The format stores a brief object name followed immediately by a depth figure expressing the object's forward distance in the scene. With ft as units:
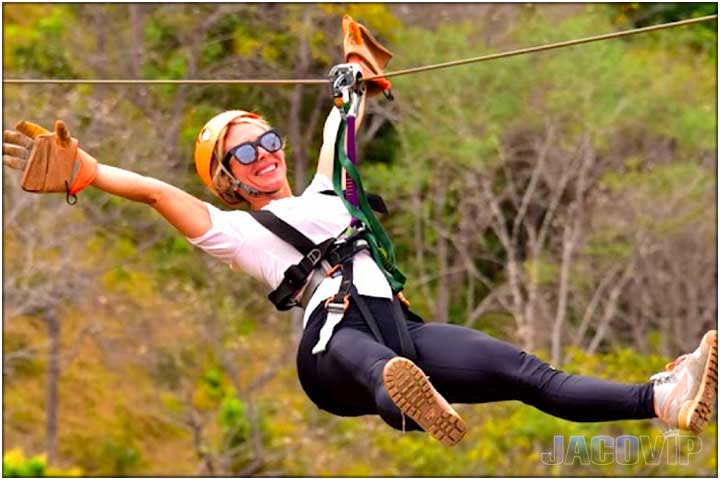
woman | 32.58
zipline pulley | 37.11
